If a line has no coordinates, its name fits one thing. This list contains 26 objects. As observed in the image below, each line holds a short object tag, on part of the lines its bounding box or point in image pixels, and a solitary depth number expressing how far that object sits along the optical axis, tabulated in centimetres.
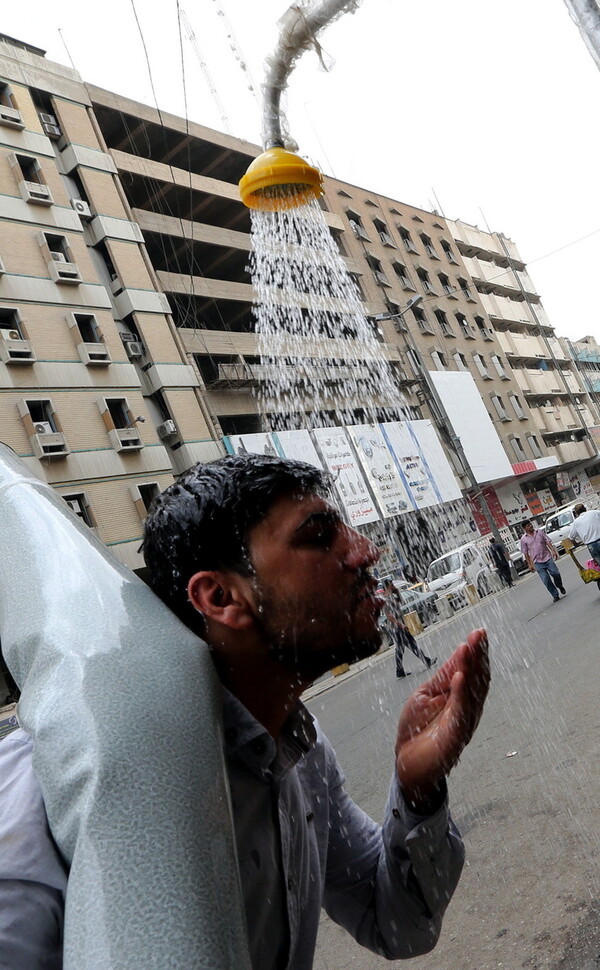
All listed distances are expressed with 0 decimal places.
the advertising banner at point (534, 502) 4520
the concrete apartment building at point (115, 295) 2336
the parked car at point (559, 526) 2822
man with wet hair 119
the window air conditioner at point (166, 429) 2592
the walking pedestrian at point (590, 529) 1173
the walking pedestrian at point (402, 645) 1148
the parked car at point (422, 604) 2078
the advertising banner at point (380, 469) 3058
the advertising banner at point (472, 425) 3922
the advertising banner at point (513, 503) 4259
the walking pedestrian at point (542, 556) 1383
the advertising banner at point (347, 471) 2825
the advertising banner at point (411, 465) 3253
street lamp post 3781
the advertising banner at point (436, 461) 3434
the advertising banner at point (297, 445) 2688
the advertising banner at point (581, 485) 5109
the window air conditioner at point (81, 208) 2645
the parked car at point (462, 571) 2378
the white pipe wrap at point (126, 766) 58
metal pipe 363
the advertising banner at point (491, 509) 3969
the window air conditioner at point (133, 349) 2638
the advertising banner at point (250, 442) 2602
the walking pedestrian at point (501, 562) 2292
